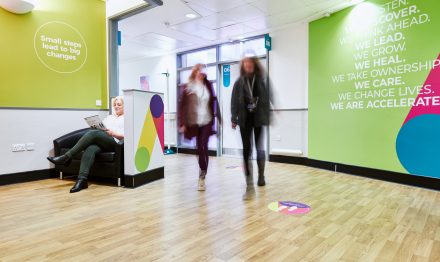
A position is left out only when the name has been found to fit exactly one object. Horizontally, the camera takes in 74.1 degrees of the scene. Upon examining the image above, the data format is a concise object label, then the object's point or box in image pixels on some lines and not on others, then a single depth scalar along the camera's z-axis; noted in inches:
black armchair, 140.6
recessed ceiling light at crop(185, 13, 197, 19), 196.7
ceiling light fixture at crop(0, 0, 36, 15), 145.3
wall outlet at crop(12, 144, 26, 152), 153.5
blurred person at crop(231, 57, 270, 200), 125.6
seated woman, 136.3
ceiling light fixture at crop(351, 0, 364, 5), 167.2
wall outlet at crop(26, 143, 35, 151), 158.6
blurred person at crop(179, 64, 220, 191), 132.0
